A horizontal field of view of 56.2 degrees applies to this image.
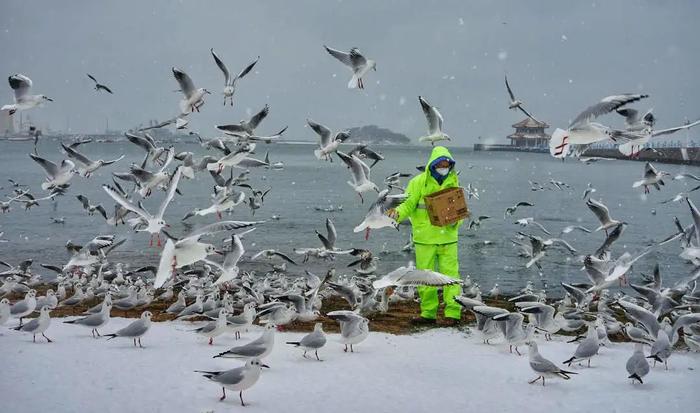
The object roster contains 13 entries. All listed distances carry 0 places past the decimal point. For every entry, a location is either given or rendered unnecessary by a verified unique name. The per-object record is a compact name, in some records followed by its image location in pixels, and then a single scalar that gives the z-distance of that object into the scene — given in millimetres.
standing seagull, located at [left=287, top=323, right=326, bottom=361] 6176
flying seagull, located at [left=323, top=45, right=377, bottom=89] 9953
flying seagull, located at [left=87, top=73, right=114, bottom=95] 10320
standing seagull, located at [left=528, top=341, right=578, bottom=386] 5484
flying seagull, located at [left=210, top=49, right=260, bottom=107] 10492
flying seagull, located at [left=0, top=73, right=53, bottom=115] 9023
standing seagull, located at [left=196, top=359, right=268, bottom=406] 4910
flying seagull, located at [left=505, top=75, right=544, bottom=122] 8765
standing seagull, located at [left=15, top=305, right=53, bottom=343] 6555
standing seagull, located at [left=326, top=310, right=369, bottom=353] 6492
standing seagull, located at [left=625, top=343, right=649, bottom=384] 5570
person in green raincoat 7723
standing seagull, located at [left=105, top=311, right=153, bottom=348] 6500
